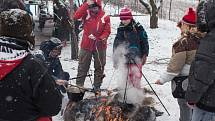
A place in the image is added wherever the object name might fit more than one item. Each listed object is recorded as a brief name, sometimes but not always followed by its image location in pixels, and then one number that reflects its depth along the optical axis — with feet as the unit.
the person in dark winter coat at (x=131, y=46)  20.25
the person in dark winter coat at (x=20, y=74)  8.81
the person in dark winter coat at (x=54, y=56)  19.65
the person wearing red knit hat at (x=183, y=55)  14.26
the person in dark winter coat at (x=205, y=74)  10.99
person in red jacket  22.66
